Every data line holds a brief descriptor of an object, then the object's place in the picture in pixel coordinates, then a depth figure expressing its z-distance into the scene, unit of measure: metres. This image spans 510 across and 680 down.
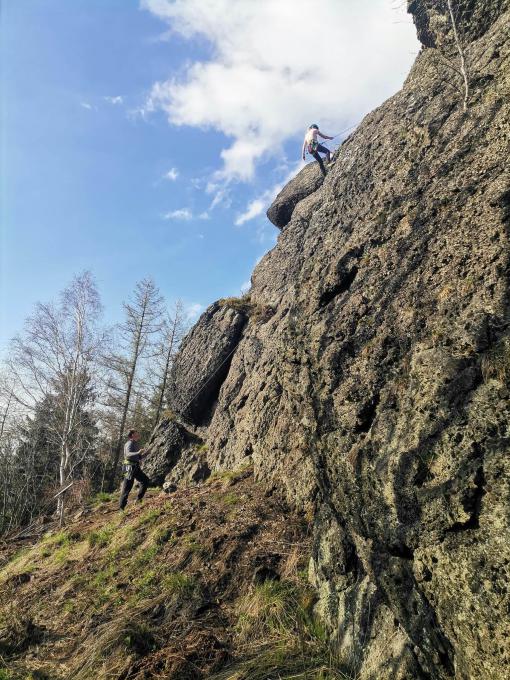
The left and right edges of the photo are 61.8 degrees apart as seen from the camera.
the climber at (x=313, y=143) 14.51
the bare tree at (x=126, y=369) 22.44
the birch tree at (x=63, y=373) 15.84
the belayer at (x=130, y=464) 11.51
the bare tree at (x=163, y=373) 22.83
